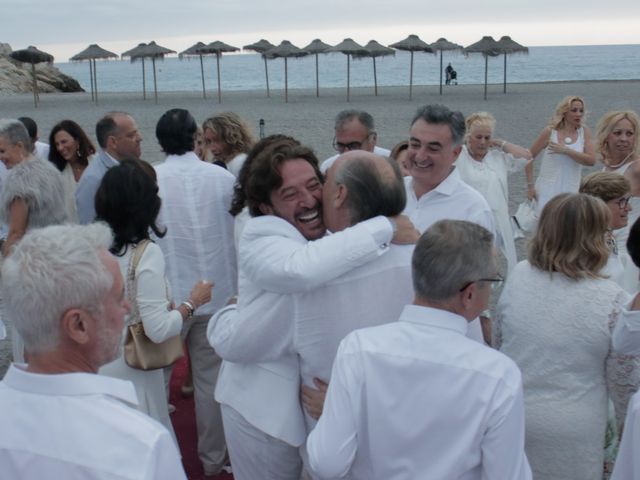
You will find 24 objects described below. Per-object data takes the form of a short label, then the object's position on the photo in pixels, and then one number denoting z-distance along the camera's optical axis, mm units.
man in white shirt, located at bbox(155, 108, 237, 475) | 4375
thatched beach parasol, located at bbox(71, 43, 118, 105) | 32531
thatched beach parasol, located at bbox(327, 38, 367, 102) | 32844
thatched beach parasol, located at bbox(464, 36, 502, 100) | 31859
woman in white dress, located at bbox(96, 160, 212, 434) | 3330
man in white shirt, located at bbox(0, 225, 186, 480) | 1606
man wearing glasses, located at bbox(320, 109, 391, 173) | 5105
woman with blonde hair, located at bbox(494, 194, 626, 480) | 2838
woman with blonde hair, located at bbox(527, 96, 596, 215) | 7152
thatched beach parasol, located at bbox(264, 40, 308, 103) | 32475
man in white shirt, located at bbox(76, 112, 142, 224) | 4804
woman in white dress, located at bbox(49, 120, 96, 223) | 5793
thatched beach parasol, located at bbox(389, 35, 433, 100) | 33094
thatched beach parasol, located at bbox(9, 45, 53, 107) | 29125
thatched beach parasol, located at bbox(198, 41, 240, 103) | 33219
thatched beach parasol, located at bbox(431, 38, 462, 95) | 33375
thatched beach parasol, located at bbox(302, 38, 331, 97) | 32344
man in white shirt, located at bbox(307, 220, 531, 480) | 2051
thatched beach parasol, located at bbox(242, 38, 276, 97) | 34688
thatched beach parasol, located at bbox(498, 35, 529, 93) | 31641
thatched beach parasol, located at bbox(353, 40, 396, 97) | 32969
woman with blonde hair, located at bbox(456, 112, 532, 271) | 5961
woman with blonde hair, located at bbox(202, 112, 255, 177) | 5312
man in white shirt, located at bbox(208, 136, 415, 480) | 2408
